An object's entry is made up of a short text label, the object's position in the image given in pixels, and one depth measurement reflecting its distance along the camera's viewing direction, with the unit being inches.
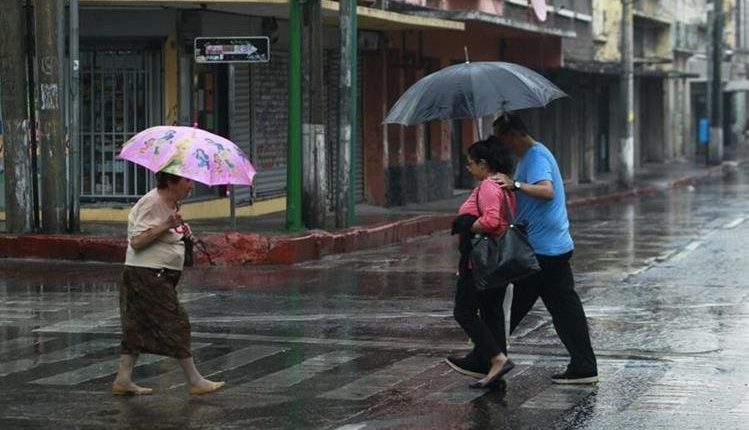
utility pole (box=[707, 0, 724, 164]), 1996.8
